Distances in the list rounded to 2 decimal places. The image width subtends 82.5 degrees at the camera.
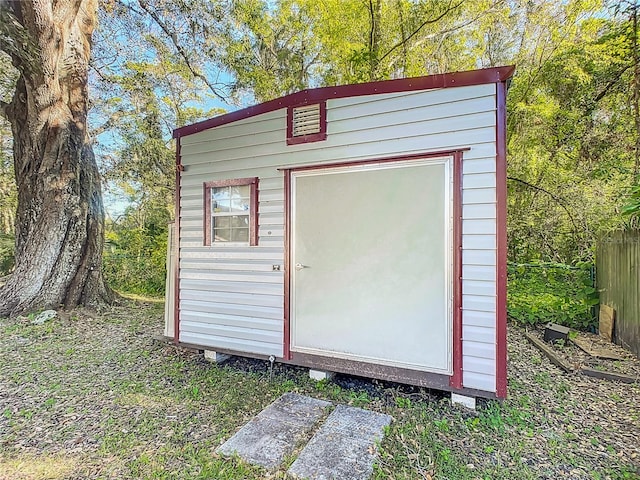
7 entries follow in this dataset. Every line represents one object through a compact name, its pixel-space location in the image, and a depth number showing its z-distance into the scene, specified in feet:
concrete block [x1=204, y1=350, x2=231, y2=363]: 12.46
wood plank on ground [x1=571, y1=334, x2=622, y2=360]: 12.64
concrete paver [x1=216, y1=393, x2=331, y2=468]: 7.15
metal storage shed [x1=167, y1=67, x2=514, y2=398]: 8.89
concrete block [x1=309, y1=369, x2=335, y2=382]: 10.71
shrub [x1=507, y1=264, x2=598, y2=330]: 16.15
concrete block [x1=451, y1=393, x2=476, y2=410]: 8.91
